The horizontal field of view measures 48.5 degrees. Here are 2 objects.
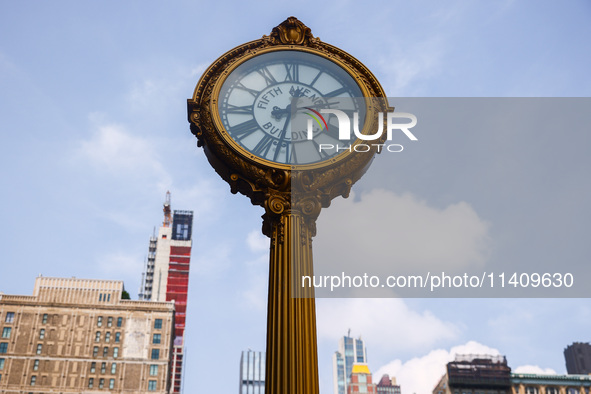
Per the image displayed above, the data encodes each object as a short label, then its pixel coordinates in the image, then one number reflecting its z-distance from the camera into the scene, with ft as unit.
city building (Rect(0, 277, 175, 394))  244.42
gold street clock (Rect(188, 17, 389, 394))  21.27
